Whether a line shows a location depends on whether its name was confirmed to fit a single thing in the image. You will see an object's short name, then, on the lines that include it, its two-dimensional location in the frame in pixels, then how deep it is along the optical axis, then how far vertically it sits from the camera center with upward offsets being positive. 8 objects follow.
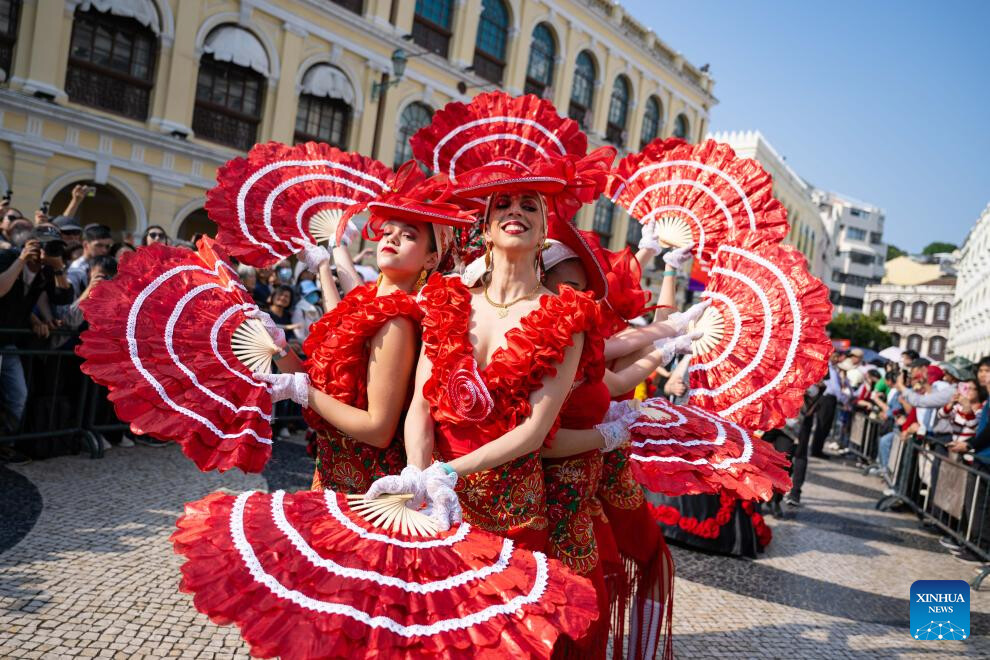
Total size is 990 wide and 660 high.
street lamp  15.23 +4.97
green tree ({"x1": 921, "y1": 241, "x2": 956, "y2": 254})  113.12 +20.39
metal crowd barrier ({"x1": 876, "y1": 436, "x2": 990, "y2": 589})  6.57 -1.14
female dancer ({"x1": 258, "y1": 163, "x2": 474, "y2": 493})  2.44 -0.18
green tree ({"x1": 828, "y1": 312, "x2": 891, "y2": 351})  62.09 +3.34
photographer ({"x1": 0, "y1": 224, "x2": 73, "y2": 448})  5.28 -0.26
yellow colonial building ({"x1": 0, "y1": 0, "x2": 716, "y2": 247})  13.05 +4.19
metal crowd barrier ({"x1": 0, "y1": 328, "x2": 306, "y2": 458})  5.57 -1.16
